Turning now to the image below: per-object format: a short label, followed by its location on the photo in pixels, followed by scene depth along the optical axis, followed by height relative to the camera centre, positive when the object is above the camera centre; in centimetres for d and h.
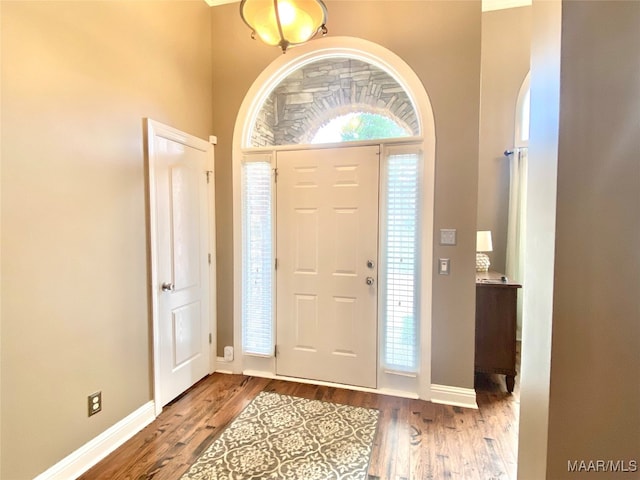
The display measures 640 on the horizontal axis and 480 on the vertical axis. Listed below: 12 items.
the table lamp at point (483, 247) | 319 -18
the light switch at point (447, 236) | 246 -6
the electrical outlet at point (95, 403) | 186 -106
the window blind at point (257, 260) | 291 -31
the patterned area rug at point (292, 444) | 178 -139
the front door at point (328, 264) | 264 -32
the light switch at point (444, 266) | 249 -30
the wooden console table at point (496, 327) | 264 -84
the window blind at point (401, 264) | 256 -30
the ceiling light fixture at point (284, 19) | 162 +113
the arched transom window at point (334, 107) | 269 +110
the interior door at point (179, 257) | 232 -24
